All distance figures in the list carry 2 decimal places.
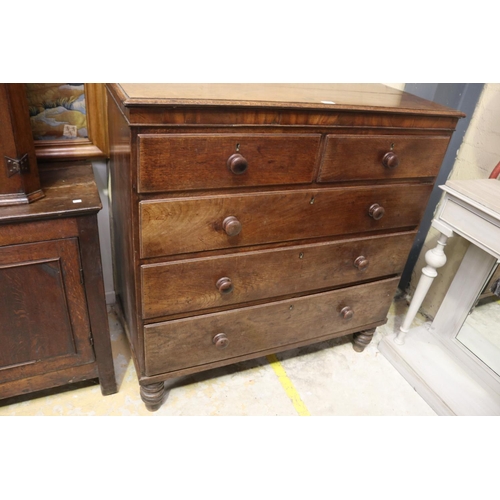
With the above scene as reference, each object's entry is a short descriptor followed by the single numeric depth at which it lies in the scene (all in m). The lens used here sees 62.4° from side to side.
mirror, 1.87
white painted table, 1.61
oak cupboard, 1.30
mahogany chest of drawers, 1.19
